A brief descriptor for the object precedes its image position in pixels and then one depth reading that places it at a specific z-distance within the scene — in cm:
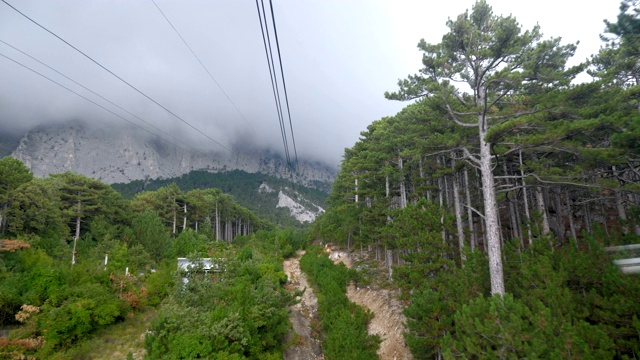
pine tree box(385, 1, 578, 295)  1008
